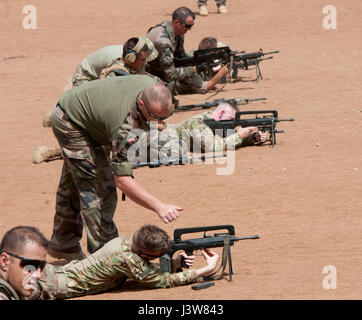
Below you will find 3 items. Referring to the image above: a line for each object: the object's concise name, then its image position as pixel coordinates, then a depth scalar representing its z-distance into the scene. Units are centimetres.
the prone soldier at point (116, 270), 1212
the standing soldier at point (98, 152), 1205
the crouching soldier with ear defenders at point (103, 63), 1831
